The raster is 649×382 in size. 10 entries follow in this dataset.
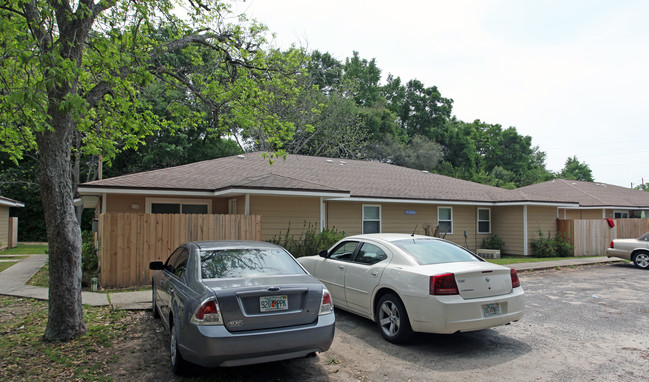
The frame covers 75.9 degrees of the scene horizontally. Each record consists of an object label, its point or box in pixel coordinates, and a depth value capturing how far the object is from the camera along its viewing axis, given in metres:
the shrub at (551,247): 18.56
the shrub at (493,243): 19.64
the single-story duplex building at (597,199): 22.98
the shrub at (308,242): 13.11
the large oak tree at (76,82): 5.89
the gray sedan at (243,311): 4.14
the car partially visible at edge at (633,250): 14.87
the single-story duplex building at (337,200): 12.90
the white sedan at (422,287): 5.48
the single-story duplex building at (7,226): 22.85
